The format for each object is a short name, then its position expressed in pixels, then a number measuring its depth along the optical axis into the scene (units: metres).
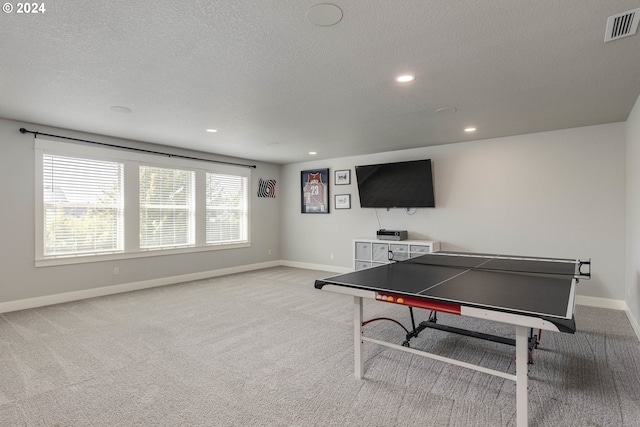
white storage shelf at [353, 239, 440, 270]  5.72
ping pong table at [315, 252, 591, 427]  1.73
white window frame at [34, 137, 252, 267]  4.59
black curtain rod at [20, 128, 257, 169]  4.51
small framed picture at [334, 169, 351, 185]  7.07
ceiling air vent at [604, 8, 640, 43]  2.05
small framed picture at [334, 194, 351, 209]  7.09
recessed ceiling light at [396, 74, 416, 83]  2.99
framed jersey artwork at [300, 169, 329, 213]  7.41
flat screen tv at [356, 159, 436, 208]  5.90
